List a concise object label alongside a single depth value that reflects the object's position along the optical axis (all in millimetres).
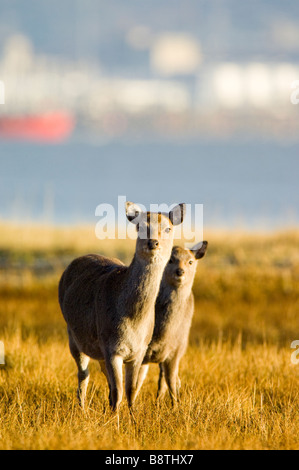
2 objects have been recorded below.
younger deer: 14258
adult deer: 12016
